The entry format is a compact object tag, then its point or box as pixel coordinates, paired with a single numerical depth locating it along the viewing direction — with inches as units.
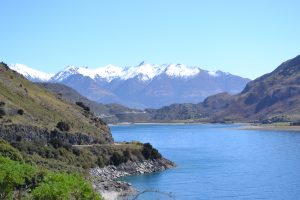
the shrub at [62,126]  5206.7
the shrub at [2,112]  4881.9
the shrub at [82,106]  6659.0
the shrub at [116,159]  5047.2
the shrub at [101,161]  4899.1
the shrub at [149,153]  5418.3
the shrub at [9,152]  3996.1
